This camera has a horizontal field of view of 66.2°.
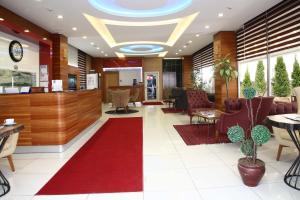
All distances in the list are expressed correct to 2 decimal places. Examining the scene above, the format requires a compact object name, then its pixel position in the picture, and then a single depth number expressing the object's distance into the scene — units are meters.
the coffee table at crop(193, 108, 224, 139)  5.27
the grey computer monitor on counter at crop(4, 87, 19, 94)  4.83
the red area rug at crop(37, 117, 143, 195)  2.94
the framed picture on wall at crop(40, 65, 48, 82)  8.35
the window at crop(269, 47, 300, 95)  5.94
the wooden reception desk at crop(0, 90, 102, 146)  4.37
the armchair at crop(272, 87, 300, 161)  3.60
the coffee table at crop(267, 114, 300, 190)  2.71
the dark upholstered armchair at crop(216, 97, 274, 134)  4.28
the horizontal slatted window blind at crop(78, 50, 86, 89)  13.56
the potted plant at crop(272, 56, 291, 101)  6.13
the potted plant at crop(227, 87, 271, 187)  2.79
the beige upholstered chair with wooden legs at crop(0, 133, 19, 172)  3.42
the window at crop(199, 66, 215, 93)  12.59
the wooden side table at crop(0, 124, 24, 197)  2.84
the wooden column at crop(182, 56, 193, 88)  16.78
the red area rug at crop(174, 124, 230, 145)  5.10
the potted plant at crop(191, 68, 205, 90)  13.34
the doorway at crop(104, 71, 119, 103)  16.73
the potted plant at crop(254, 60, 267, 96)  7.07
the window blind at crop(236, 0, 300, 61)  5.62
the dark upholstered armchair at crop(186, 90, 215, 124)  7.56
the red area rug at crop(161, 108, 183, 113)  10.55
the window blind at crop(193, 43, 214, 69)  12.09
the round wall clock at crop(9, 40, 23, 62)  6.48
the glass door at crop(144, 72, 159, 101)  17.14
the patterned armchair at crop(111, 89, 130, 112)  10.02
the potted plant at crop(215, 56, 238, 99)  8.33
